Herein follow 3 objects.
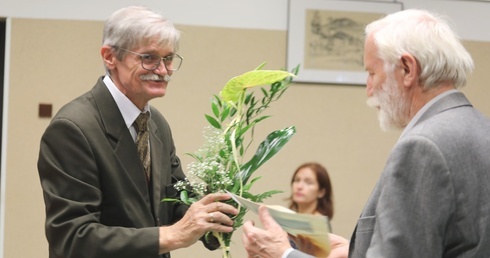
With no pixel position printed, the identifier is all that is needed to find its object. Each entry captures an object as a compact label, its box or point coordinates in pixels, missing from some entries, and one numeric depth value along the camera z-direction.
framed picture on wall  5.99
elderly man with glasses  2.44
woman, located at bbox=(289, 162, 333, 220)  5.11
